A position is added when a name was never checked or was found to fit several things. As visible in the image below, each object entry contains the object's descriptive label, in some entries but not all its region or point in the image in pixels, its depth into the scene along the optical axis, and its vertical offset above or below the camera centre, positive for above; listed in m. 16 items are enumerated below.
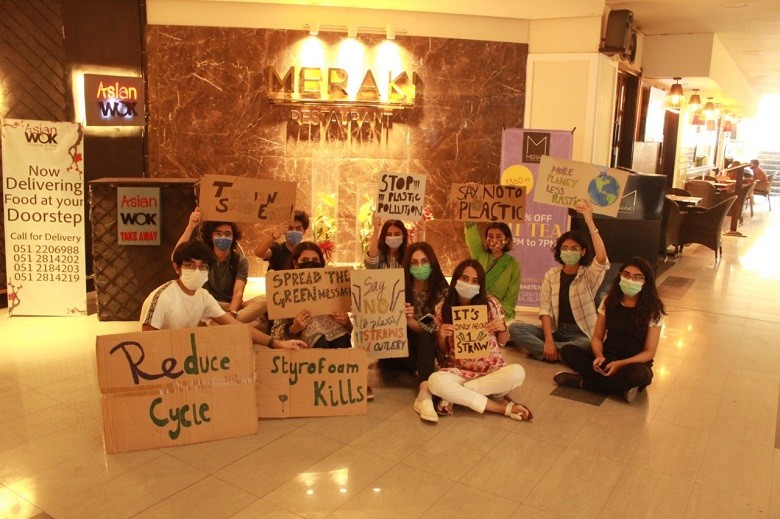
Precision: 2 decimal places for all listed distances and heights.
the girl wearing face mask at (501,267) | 4.90 -0.80
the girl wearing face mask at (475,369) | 3.81 -1.25
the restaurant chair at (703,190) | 12.20 -0.46
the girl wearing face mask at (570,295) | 4.66 -0.97
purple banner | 5.89 -0.45
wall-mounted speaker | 7.16 +1.40
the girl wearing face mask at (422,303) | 4.10 -0.94
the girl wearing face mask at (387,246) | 4.50 -0.63
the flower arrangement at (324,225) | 6.94 -0.77
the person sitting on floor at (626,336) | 4.09 -1.10
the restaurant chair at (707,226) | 9.12 -0.84
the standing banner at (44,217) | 5.52 -0.64
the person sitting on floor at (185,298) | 3.49 -0.82
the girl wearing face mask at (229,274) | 4.73 -0.93
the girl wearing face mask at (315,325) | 4.05 -1.08
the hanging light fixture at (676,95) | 9.71 +1.02
